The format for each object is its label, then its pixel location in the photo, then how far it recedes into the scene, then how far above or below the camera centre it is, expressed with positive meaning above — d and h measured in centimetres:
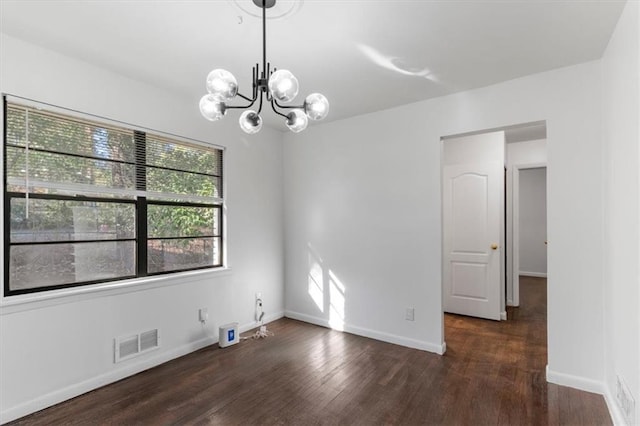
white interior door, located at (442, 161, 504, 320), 435 -35
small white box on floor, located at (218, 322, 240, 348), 350 -132
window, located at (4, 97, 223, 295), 239 +10
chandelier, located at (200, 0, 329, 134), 165 +62
